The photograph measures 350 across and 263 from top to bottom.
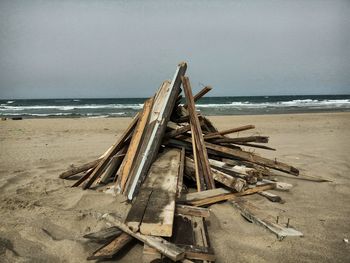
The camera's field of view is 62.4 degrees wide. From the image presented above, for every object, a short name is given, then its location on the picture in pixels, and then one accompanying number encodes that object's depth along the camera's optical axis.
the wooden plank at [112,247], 2.50
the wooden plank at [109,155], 4.70
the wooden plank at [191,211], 3.09
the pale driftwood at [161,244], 2.27
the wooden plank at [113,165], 4.97
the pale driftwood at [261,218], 3.19
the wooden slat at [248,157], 4.93
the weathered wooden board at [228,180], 3.86
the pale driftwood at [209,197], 3.71
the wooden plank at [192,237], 2.45
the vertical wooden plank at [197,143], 4.37
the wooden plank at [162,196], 2.51
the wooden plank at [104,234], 2.81
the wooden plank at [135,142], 4.25
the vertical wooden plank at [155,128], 3.93
